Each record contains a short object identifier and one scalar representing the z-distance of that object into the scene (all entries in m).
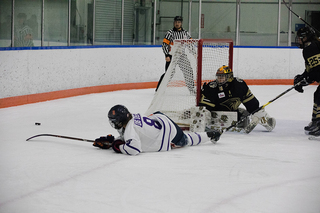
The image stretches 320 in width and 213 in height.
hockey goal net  10.18
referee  14.47
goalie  9.66
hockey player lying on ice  7.21
